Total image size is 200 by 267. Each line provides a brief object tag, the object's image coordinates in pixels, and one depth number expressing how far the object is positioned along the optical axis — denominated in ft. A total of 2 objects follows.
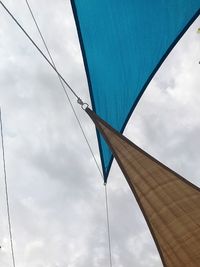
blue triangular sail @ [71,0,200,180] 24.98
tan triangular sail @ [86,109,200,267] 19.49
